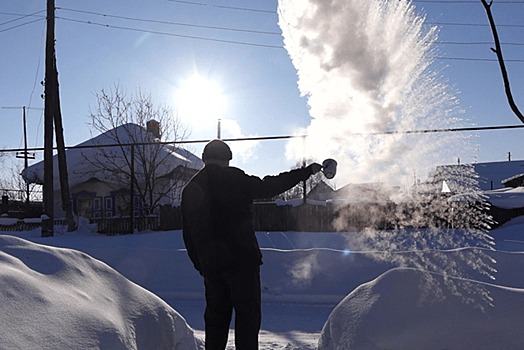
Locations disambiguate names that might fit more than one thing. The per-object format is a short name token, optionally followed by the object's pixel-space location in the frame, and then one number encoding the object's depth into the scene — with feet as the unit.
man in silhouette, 9.20
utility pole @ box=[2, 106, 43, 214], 133.55
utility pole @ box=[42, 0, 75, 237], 43.00
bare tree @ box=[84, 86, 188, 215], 63.26
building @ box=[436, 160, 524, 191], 135.74
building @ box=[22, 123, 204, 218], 67.31
